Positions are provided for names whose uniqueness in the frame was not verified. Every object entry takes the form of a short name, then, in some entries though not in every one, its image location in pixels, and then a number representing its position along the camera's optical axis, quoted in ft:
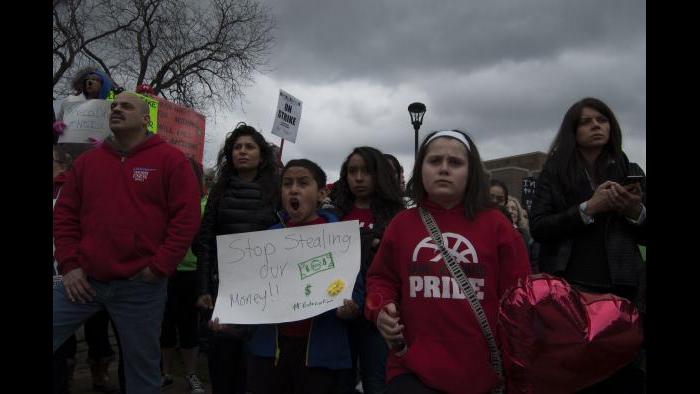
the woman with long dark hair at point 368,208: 10.20
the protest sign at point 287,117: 20.15
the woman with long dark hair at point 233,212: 10.55
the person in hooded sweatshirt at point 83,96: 15.99
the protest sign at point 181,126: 22.28
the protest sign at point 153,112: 20.72
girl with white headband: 6.43
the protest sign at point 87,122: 15.96
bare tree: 57.36
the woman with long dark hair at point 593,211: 7.60
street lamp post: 38.42
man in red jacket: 9.31
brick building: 76.71
